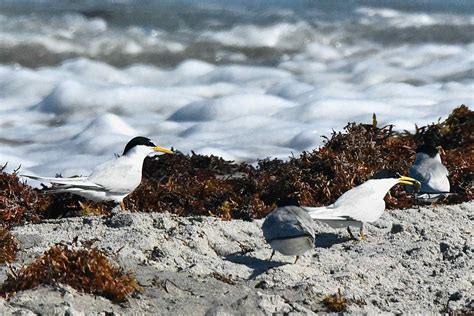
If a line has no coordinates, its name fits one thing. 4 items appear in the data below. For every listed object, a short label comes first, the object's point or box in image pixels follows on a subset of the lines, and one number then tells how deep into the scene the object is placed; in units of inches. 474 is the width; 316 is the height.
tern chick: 435.8
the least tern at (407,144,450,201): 595.5
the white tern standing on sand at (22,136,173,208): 553.3
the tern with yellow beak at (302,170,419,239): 490.9
